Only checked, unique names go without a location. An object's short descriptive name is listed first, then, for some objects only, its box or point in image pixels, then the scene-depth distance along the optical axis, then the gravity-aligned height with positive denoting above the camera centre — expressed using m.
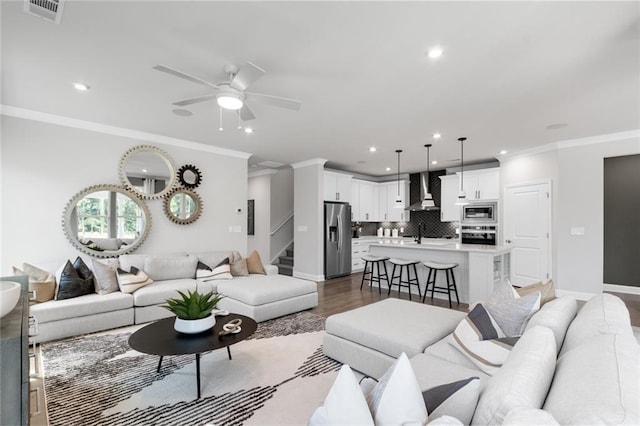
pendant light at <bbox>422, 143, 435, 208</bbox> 5.47 +0.29
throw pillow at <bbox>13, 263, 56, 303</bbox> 3.27 -0.74
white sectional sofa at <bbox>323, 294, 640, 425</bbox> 0.75 -0.52
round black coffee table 2.16 -0.96
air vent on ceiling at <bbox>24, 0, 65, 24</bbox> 1.87 +1.32
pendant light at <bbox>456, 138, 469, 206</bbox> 4.99 +0.35
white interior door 5.41 -0.26
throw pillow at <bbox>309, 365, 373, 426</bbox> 0.89 -0.57
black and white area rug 2.00 -1.32
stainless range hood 7.40 +0.93
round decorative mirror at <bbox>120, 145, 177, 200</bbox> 4.53 +0.69
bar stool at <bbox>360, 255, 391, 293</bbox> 5.47 -1.00
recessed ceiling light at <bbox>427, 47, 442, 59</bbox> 2.36 +1.31
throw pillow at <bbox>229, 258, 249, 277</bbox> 4.71 -0.83
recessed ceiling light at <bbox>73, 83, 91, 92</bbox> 3.02 +1.32
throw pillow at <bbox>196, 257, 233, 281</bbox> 4.45 -0.84
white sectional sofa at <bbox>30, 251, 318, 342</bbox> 3.21 -1.01
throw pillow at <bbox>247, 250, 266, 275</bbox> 4.91 -0.80
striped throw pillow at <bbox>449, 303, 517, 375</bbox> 1.74 -0.76
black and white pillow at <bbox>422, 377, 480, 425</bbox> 0.98 -0.61
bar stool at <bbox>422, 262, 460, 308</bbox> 4.60 -0.99
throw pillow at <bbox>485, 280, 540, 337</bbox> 1.86 -0.60
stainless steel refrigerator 6.70 -0.52
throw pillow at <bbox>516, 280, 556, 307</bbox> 2.10 -0.53
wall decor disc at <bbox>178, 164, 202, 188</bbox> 5.05 +0.68
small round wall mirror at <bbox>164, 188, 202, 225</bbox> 4.91 +0.17
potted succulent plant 2.43 -0.80
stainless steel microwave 6.46 +0.09
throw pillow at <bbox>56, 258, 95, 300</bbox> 3.39 -0.79
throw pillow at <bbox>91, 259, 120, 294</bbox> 3.66 -0.77
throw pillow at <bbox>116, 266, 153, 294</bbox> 3.72 -0.80
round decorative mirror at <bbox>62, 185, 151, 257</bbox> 4.06 -0.07
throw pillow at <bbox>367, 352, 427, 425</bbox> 0.90 -0.57
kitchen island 4.46 -0.73
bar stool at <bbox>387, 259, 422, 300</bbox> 5.09 -1.02
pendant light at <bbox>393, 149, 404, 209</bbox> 5.62 +0.27
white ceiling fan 2.27 +1.04
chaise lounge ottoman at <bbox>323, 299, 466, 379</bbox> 2.22 -0.90
